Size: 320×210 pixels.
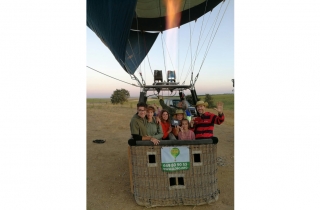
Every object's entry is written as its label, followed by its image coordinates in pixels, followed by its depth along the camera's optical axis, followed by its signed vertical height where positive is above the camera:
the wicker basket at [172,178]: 2.10 -0.82
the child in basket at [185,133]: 2.24 -0.35
